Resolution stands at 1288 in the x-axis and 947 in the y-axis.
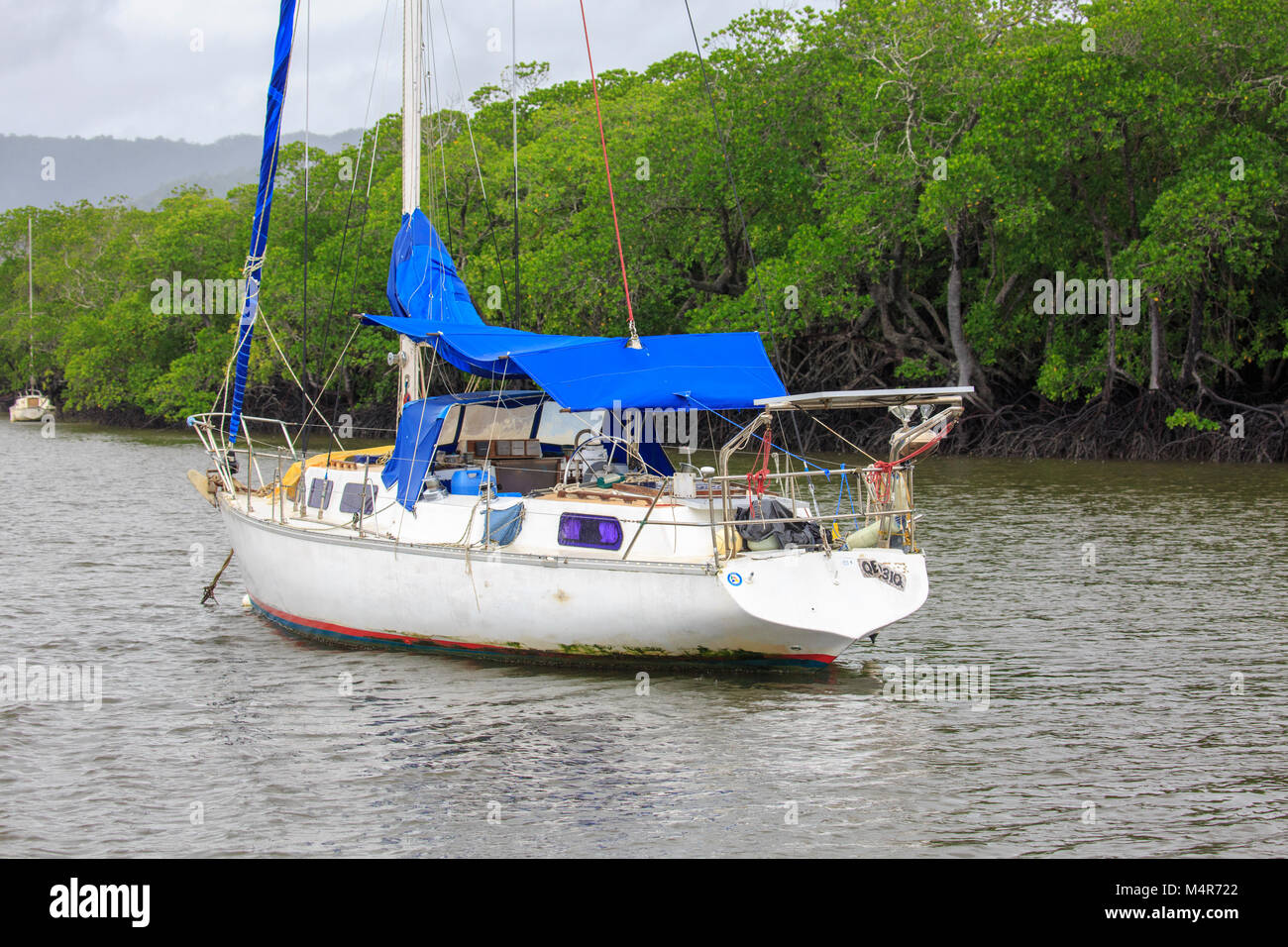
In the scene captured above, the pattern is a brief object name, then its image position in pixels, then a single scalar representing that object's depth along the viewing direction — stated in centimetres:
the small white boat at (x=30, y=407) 8175
